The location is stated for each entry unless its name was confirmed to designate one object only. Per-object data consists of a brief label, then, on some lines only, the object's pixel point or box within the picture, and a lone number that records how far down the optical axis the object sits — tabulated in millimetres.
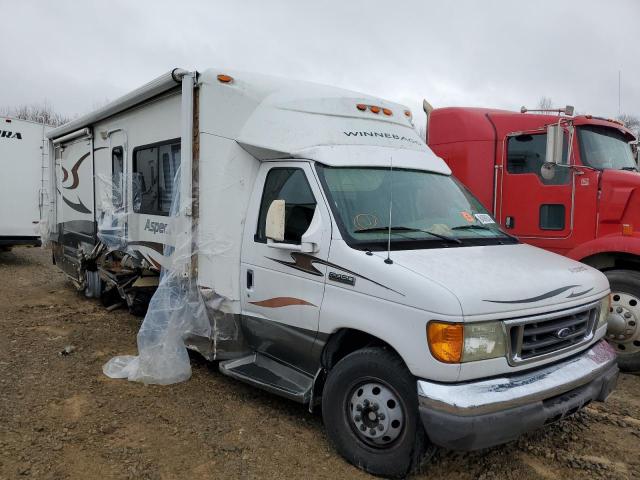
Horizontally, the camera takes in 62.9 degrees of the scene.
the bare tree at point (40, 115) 40425
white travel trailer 12781
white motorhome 3027
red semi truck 5332
